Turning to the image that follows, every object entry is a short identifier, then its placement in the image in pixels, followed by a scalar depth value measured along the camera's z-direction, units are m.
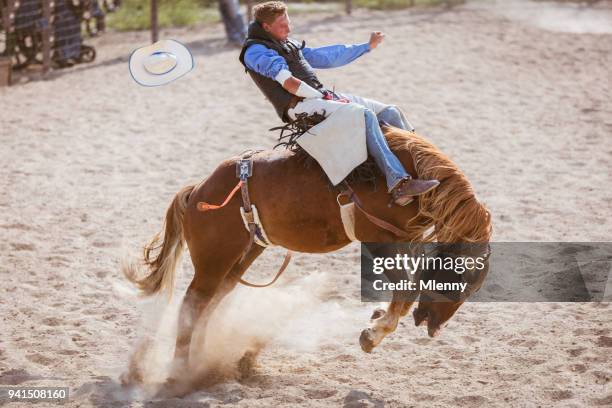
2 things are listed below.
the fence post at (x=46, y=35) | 26.36
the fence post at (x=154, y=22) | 28.39
